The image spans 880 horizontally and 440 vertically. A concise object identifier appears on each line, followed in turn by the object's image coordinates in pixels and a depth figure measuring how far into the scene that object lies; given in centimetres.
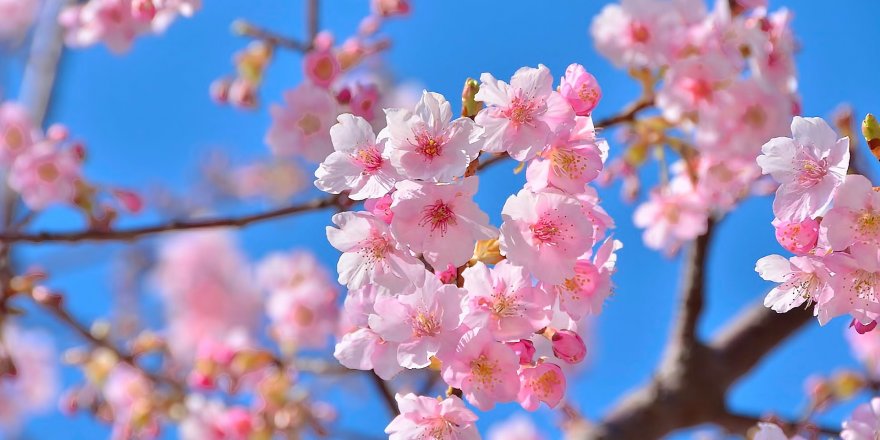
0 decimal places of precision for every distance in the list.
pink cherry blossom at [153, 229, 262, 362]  430
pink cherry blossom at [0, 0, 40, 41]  401
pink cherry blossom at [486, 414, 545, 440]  307
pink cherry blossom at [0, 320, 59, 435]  383
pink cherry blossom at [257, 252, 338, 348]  118
